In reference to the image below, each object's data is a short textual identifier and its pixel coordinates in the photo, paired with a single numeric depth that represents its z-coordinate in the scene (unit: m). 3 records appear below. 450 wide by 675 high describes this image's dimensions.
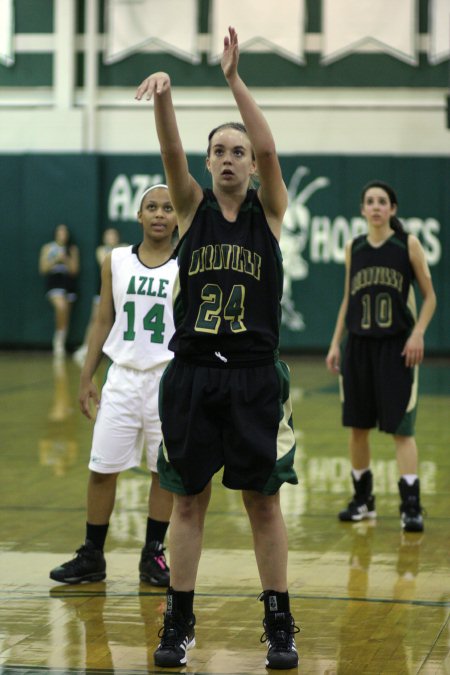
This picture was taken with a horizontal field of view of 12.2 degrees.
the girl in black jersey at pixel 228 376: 7.58
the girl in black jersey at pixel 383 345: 12.03
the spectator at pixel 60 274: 32.66
